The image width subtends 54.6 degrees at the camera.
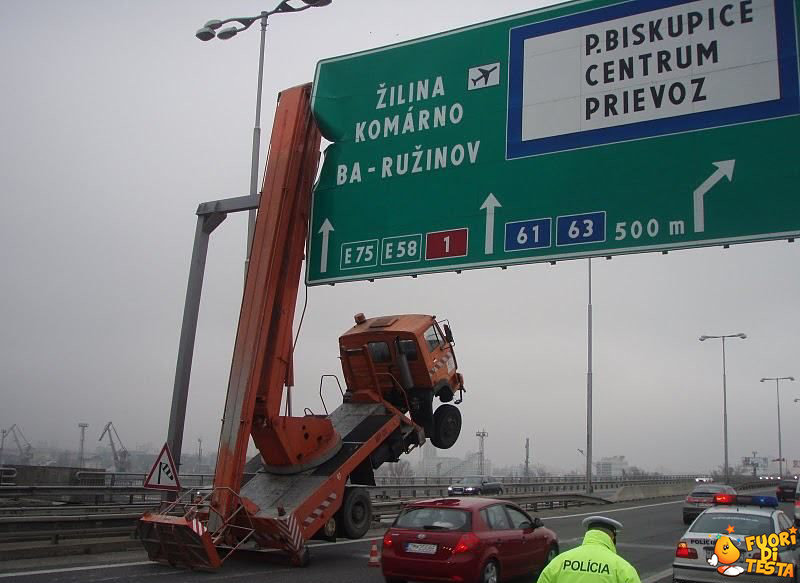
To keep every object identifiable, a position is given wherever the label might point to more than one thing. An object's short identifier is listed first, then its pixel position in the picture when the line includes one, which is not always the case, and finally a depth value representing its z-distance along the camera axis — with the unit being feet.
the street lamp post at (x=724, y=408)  191.31
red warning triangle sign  44.39
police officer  13.38
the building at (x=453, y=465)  188.19
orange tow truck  42.14
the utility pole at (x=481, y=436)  221.42
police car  34.40
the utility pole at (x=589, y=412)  121.80
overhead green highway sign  32.83
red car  35.45
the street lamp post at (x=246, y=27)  53.57
